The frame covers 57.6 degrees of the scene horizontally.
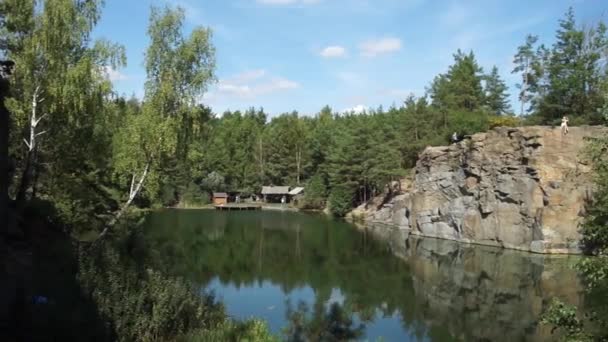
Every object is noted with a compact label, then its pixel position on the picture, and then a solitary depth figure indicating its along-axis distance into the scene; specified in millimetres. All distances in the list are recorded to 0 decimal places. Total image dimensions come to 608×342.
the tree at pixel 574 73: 40719
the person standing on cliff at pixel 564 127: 35975
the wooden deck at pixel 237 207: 76250
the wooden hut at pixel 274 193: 80438
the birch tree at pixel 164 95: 21969
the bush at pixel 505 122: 44344
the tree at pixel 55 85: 18906
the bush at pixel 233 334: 10594
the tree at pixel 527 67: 48719
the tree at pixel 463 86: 56125
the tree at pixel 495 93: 57594
